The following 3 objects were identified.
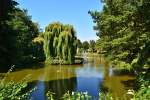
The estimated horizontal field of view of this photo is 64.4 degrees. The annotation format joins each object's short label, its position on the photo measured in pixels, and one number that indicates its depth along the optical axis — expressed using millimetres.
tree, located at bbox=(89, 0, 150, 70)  6613
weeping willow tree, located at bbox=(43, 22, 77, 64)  14624
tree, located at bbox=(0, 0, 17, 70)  4810
